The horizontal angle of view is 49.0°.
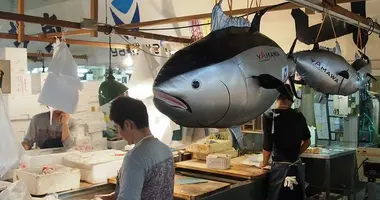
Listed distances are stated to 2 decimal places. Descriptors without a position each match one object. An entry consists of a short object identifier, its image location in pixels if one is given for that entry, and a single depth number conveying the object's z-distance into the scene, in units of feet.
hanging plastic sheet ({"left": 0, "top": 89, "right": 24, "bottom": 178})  6.04
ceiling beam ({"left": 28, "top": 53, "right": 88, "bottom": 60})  22.25
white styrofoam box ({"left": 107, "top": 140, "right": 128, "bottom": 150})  19.69
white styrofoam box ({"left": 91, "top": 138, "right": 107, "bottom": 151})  18.66
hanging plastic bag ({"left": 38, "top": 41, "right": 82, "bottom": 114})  8.05
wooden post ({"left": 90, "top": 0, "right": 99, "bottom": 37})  12.37
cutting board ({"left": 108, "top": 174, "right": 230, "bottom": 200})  9.71
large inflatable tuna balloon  3.67
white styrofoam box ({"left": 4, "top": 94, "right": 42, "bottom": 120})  17.84
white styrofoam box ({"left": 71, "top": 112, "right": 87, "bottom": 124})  18.28
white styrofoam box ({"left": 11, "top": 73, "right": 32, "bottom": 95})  17.59
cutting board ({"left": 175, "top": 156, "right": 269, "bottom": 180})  11.79
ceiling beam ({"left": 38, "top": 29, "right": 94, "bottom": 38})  12.40
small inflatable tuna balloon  6.22
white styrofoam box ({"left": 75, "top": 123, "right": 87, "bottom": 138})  17.54
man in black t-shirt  12.45
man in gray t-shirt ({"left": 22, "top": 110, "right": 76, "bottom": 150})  14.63
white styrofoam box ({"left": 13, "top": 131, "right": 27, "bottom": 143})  18.23
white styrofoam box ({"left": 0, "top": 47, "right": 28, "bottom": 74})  16.99
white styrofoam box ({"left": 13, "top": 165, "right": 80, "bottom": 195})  9.22
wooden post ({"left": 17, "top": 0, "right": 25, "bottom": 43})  11.80
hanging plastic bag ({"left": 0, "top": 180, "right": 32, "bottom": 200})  7.99
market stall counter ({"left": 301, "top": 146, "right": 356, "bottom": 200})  15.83
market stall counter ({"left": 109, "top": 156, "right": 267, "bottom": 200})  10.12
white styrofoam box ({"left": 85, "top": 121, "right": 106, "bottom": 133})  18.64
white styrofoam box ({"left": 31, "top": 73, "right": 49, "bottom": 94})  19.04
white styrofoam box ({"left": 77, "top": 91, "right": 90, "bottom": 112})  18.53
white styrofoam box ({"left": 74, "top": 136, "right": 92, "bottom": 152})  14.45
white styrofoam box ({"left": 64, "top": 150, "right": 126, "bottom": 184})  10.34
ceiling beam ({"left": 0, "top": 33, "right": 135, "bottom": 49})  12.32
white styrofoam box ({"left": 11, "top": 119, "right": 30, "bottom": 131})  18.13
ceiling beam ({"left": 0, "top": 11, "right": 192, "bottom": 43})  7.90
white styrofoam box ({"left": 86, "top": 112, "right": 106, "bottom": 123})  18.79
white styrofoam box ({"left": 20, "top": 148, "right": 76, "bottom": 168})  10.32
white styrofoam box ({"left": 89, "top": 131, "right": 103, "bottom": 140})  18.80
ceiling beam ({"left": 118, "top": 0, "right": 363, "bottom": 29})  9.18
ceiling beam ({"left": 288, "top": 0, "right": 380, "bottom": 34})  6.20
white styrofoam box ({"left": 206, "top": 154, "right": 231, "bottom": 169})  12.06
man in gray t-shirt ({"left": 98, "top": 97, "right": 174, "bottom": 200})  6.75
